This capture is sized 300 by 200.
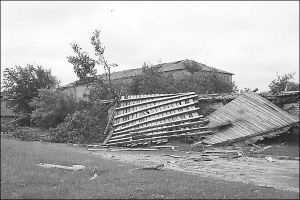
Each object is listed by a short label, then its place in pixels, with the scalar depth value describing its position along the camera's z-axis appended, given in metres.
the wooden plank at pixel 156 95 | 16.55
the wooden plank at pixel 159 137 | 15.09
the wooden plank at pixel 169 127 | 15.16
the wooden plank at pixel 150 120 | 15.56
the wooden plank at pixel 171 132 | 15.07
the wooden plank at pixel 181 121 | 15.20
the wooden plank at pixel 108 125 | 16.25
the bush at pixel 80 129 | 16.84
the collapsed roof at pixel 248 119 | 13.30
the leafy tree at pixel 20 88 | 27.91
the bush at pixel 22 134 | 13.98
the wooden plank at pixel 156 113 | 15.75
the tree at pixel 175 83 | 20.69
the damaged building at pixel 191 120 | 13.50
